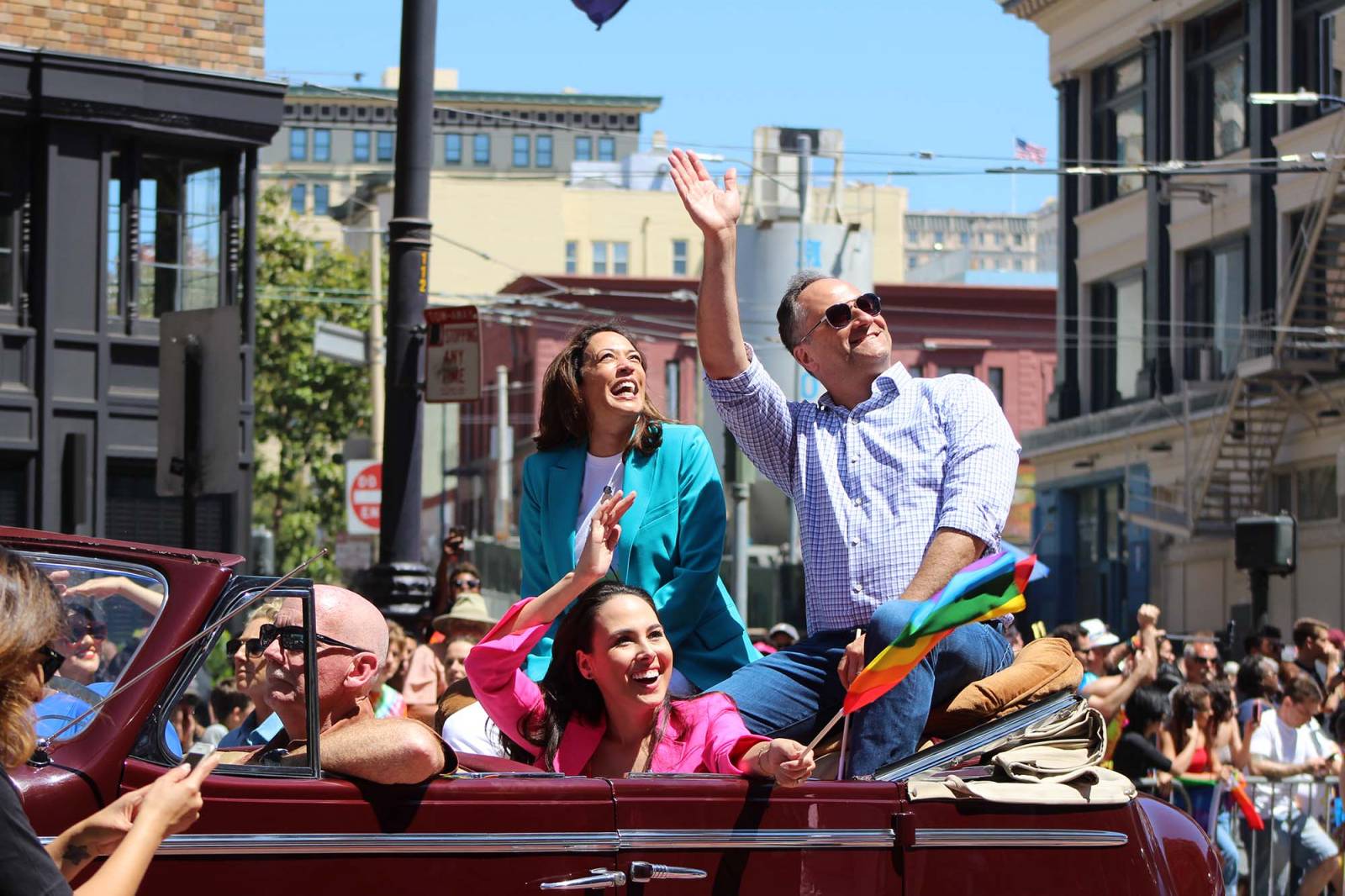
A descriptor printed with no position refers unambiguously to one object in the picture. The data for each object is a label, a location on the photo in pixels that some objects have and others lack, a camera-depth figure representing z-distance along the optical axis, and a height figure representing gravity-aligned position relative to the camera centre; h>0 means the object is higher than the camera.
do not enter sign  22.08 -0.08
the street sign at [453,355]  11.37 +0.78
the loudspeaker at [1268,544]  20.08 -0.46
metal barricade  11.94 -1.92
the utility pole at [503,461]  64.56 +1.10
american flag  72.31 +12.73
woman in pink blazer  5.07 -0.51
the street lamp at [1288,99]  19.36 +3.94
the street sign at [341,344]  19.48 +1.45
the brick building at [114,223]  19.91 +2.76
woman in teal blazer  5.87 +0.00
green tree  52.06 +2.91
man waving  5.46 +0.09
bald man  4.29 -0.49
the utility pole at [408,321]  11.04 +0.96
